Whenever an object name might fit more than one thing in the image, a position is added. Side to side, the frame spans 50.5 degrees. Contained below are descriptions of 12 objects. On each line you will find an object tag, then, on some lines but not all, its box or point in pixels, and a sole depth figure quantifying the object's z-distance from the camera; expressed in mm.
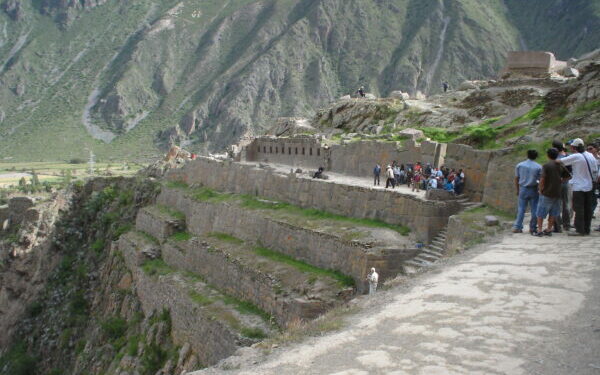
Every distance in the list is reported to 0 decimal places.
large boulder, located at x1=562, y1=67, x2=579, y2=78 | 30178
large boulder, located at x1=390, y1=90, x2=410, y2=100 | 39909
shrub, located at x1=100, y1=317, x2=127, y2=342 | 25000
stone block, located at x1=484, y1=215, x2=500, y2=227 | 13827
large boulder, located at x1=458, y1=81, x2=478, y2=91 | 38069
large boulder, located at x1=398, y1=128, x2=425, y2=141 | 24391
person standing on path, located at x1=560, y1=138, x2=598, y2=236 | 10930
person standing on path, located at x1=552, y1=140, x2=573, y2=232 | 11508
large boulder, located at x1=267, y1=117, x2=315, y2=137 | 38875
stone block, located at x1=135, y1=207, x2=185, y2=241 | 27812
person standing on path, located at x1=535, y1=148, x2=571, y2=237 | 11000
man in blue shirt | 11805
